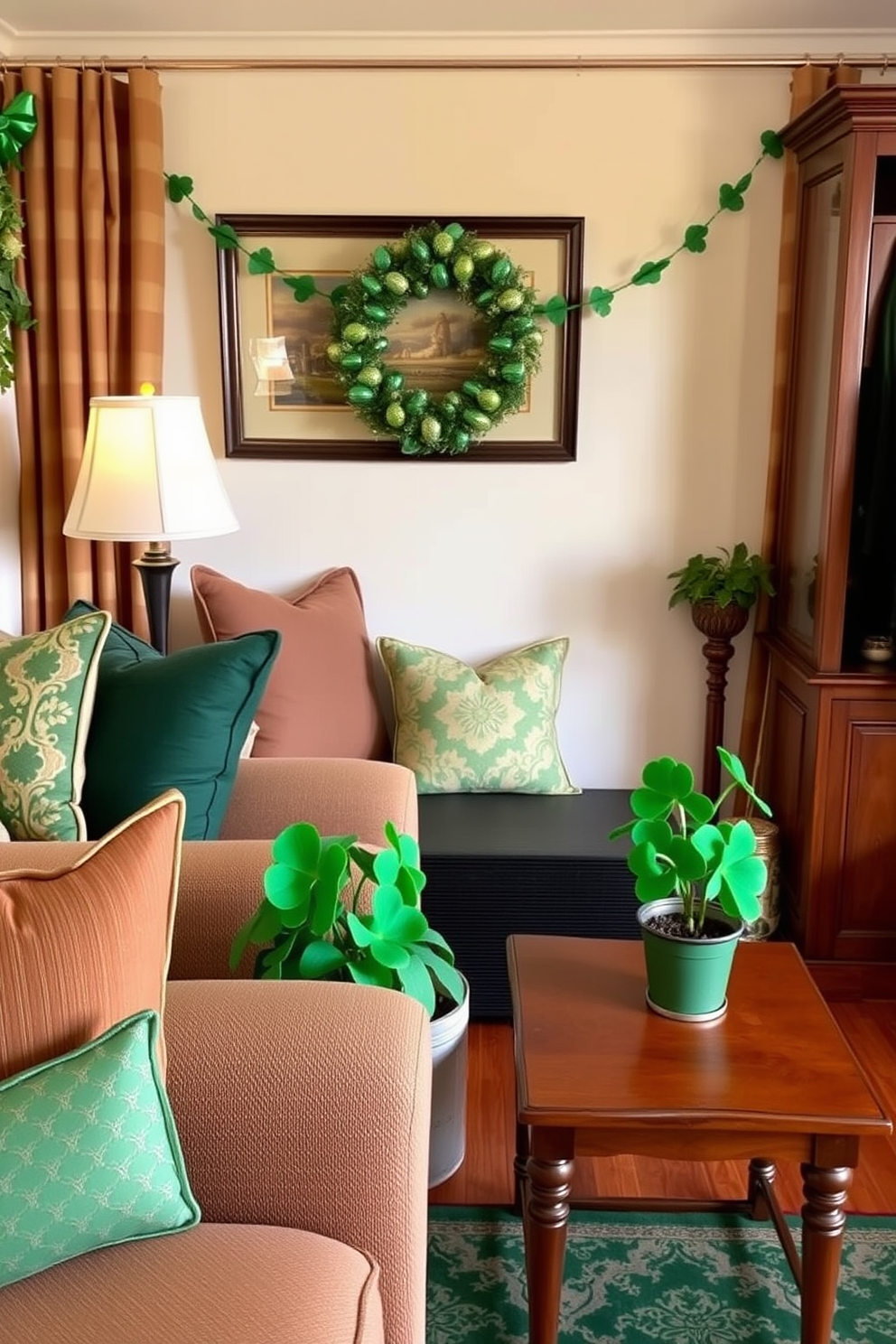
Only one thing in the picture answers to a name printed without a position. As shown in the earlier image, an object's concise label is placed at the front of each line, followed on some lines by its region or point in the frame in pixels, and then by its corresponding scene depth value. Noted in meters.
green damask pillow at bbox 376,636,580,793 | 2.91
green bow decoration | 2.69
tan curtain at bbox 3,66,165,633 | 2.80
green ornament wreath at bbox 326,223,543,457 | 2.83
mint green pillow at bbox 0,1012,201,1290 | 1.18
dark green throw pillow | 2.00
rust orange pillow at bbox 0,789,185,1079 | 1.24
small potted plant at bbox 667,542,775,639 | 2.92
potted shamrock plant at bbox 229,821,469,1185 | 1.61
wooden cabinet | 2.58
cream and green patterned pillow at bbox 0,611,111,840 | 1.92
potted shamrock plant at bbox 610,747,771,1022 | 1.60
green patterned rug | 1.83
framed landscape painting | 2.91
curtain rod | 2.81
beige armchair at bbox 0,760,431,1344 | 1.18
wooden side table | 1.49
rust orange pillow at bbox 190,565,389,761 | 2.83
